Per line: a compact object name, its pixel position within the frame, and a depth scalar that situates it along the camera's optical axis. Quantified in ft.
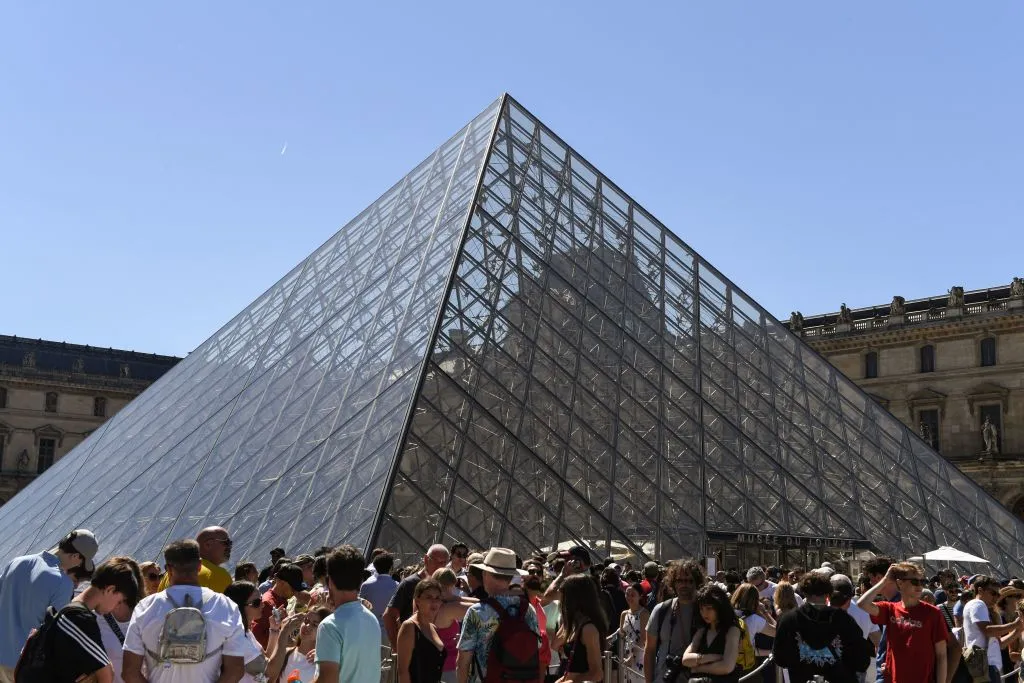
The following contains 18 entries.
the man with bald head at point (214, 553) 21.47
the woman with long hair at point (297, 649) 19.67
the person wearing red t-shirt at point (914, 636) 21.95
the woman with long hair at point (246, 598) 18.70
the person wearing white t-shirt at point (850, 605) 20.40
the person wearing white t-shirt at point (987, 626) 27.78
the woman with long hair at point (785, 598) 25.40
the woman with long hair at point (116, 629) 16.08
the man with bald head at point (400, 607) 24.45
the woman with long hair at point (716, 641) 20.35
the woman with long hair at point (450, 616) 21.09
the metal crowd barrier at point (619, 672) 26.07
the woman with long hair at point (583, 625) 19.54
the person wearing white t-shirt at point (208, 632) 14.56
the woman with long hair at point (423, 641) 21.08
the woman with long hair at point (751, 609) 24.21
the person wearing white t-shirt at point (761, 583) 31.78
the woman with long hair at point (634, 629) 28.30
